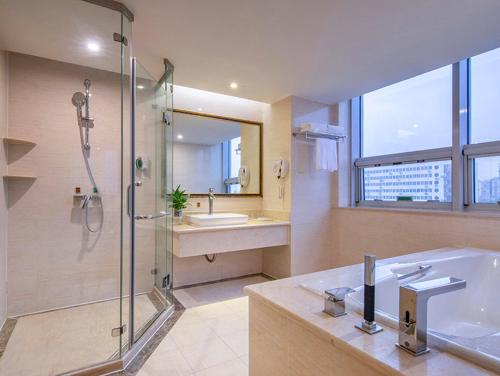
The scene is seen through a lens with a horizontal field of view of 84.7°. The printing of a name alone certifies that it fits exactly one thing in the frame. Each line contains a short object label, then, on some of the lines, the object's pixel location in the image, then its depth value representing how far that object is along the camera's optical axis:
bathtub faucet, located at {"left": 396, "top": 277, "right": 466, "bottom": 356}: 0.80
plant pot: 2.80
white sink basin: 2.63
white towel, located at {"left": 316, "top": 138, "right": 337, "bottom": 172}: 3.05
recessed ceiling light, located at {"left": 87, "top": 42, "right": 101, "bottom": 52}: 2.13
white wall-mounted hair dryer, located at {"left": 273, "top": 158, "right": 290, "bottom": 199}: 3.08
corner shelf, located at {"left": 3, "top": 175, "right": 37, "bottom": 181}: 2.12
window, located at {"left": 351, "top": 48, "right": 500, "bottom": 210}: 2.29
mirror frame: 3.00
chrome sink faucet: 2.99
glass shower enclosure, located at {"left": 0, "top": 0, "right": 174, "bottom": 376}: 1.81
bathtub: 1.38
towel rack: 3.02
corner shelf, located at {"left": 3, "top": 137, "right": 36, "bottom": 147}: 2.05
